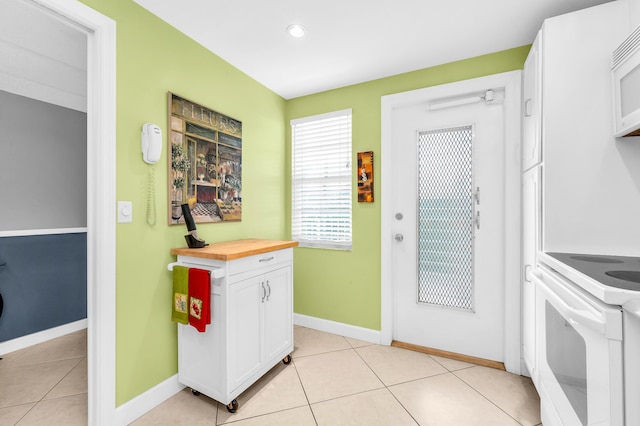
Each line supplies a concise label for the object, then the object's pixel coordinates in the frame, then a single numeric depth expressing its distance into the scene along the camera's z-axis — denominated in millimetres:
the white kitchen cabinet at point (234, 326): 1650
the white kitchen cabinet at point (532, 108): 1597
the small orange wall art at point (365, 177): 2578
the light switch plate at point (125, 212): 1572
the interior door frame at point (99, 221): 1481
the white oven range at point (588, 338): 809
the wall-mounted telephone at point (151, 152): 1657
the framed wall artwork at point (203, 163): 1873
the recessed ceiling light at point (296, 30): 1859
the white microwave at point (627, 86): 1212
